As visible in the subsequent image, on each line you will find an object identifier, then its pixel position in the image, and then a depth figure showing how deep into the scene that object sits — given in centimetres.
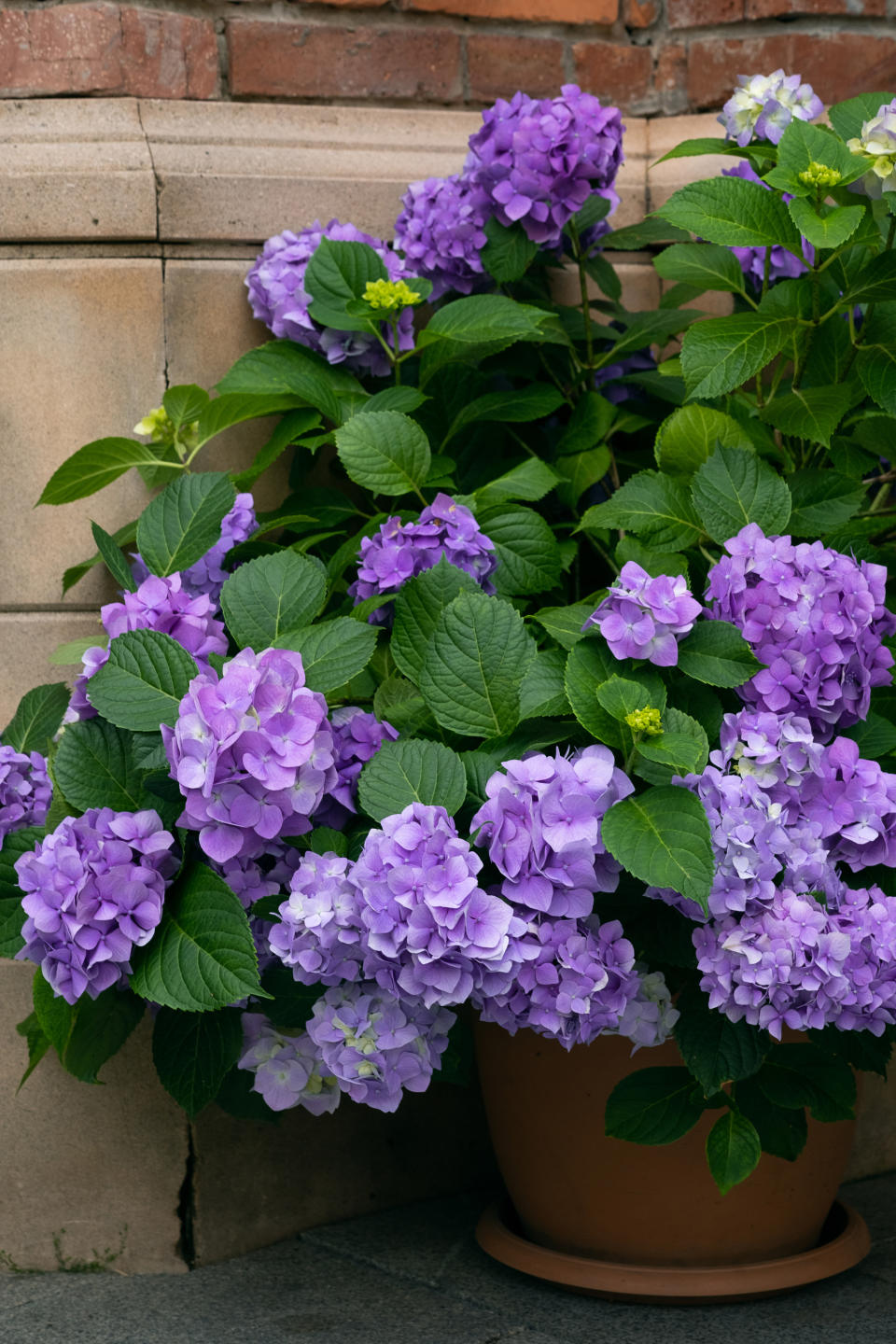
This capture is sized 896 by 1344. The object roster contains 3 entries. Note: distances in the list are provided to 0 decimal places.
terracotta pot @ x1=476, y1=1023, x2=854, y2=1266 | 242
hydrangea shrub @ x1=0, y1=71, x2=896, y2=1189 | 220
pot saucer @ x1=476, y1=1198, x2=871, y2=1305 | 242
